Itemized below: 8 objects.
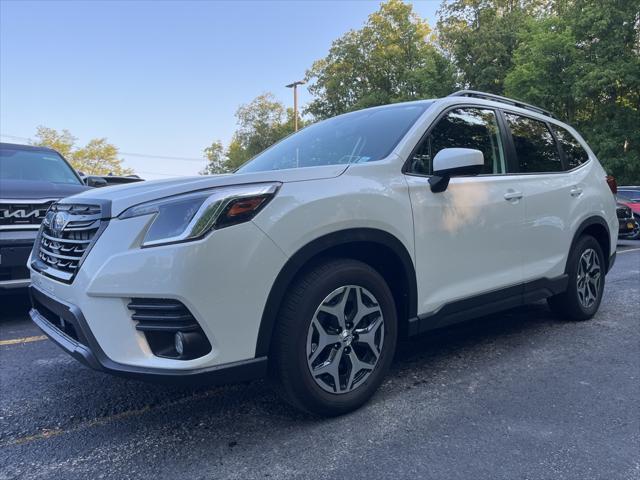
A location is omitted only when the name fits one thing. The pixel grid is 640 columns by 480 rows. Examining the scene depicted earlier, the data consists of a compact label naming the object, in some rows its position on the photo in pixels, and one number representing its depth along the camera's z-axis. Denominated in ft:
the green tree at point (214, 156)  228.92
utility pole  95.88
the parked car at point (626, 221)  36.35
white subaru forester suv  6.68
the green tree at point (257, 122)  161.07
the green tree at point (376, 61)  104.99
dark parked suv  13.29
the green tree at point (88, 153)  146.41
